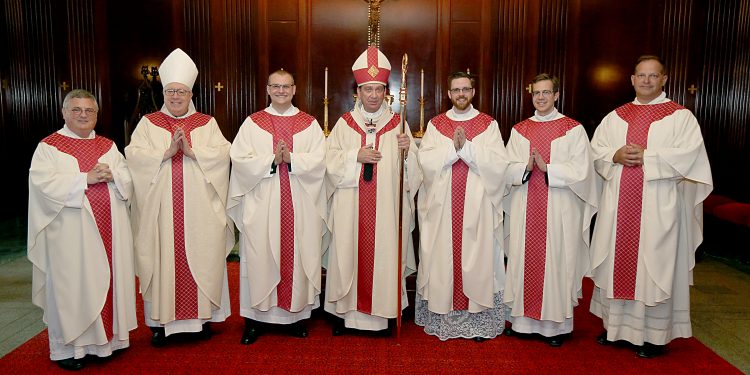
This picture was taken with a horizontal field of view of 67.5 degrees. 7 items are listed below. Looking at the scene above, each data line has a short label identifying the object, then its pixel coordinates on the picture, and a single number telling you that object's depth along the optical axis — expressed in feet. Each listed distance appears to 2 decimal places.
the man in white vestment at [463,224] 14.70
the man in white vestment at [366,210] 15.01
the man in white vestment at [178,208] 14.11
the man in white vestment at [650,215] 13.76
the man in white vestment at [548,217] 14.52
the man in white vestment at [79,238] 12.82
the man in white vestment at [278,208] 14.66
